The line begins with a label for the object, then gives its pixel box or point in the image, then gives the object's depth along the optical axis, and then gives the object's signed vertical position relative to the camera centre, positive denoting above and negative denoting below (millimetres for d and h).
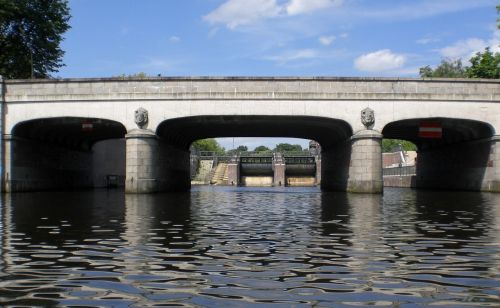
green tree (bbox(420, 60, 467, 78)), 82625 +15739
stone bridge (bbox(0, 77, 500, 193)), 34281 +3956
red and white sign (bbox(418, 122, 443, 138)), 36312 +2611
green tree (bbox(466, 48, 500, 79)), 55531 +10725
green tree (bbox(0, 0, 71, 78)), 49750 +12894
